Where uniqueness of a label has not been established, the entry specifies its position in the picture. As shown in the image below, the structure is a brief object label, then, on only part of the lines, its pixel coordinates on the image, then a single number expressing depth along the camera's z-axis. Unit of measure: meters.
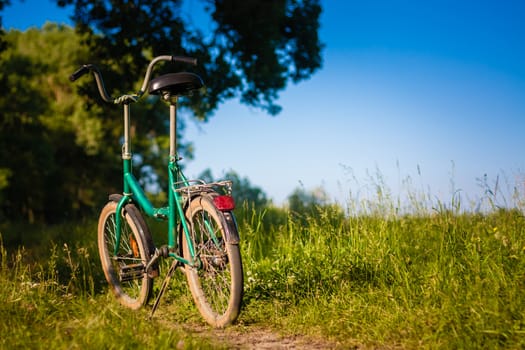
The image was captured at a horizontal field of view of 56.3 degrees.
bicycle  3.55
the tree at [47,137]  18.89
